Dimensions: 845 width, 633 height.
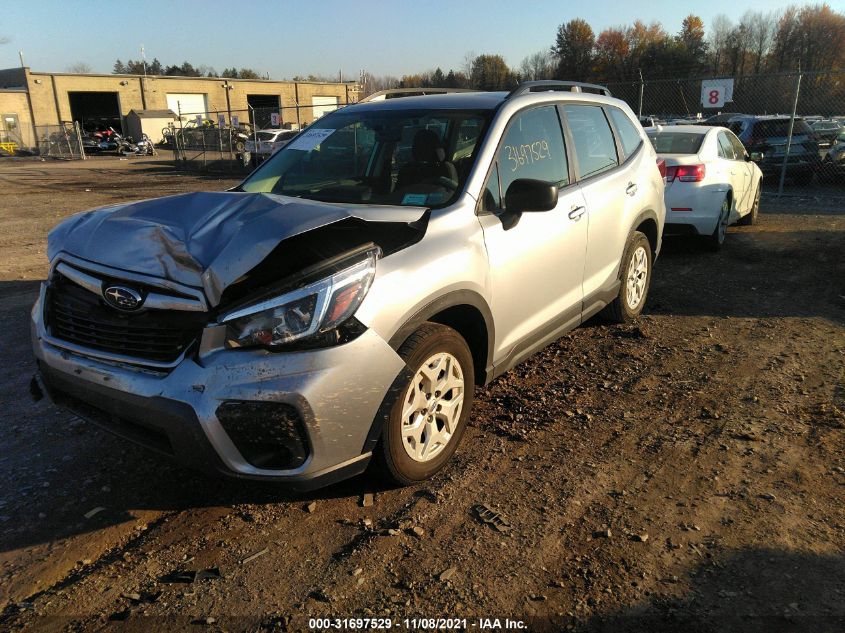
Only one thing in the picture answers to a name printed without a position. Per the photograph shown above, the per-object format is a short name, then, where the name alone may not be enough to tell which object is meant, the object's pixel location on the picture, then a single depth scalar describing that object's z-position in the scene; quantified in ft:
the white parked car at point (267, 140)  93.76
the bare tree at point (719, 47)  230.70
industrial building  165.78
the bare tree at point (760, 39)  234.17
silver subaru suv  8.36
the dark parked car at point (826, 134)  51.72
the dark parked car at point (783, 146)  50.08
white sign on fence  55.93
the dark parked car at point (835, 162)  50.78
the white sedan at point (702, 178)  26.58
